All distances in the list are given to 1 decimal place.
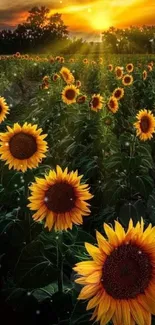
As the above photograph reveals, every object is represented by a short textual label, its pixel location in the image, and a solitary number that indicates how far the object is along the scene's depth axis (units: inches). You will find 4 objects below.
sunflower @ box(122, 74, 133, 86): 312.2
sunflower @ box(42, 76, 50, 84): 294.7
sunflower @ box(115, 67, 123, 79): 322.9
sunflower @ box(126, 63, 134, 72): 359.1
